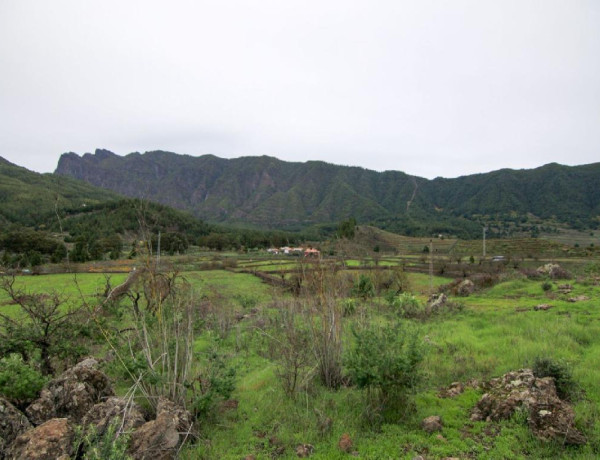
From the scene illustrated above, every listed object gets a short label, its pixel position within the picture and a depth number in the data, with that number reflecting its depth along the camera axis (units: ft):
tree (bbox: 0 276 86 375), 20.70
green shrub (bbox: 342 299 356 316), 27.90
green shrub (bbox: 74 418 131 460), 10.58
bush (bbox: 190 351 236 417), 17.35
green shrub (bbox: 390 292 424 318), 43.50
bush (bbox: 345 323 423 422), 16.33
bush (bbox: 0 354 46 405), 15.75
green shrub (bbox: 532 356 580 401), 18.25
